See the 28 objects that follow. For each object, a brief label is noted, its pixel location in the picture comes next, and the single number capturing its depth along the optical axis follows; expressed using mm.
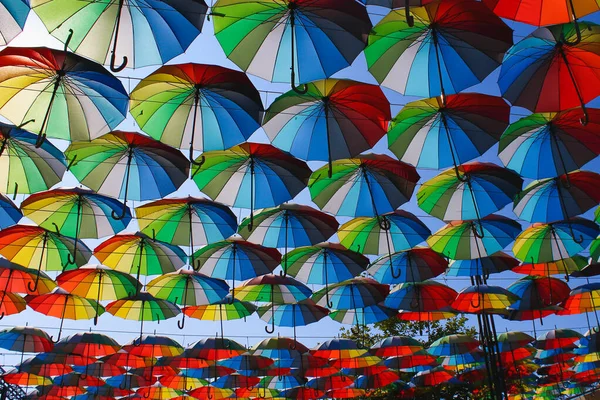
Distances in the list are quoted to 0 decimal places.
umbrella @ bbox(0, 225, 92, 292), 9375
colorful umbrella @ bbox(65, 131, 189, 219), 7711
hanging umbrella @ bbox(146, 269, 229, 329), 11492
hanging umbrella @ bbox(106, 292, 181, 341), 12602
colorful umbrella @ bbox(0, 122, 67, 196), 7234
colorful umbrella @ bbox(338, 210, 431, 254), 10250
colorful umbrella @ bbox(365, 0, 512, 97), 6098
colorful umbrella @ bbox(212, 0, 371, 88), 5922
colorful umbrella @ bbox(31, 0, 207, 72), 5625
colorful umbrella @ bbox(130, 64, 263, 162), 6590
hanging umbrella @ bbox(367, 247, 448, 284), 11695
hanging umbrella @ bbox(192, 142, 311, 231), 8219
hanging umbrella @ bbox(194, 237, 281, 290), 10562
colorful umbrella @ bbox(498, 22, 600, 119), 6277
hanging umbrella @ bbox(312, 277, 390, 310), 12673
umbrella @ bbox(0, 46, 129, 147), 5984
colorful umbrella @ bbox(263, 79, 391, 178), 7035
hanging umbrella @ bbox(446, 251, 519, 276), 12258
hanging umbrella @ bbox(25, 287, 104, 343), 12117
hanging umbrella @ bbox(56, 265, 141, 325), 10814
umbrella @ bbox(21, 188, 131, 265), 8641
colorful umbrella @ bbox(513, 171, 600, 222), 9109
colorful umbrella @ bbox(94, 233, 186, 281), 10031
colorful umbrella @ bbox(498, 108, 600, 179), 7762
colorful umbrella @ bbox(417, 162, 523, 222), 8906
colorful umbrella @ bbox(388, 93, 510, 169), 7359
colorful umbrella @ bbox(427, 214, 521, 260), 10406
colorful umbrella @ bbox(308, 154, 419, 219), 8664
